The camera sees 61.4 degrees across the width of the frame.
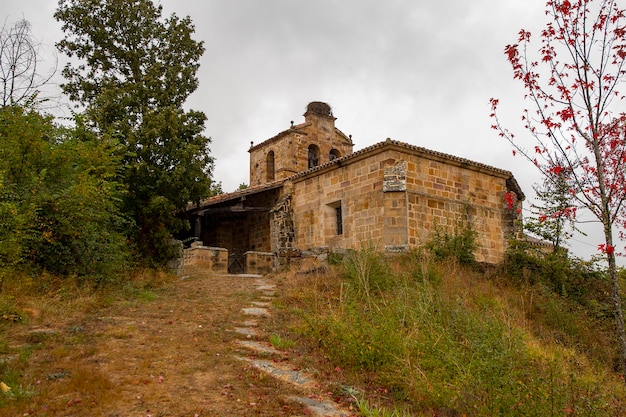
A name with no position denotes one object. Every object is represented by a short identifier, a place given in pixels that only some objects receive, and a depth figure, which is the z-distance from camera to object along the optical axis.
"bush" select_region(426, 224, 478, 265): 15.46
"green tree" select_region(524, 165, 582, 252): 15.47
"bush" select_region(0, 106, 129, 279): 9.05
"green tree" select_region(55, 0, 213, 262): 14.23
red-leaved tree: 7.23
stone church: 16.75
